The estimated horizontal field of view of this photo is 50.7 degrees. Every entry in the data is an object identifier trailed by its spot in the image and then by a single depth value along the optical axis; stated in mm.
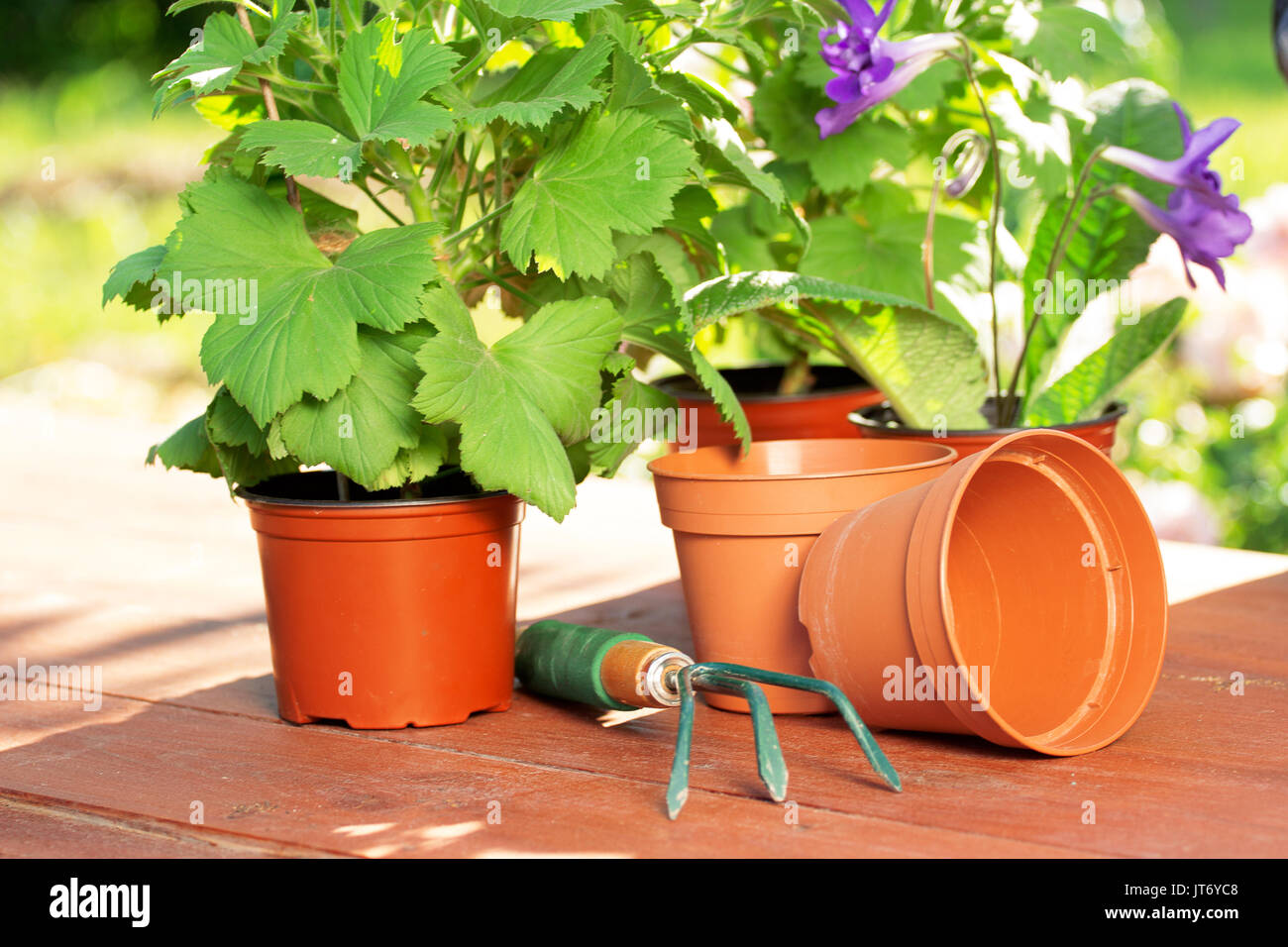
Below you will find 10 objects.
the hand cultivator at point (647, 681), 864
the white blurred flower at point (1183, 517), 1909
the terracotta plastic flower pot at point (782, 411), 1431
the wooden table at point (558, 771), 812
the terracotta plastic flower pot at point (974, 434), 1150
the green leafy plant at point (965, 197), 1140
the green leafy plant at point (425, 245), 893
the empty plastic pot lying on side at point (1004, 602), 899
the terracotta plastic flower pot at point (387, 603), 976
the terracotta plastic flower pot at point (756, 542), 1011
